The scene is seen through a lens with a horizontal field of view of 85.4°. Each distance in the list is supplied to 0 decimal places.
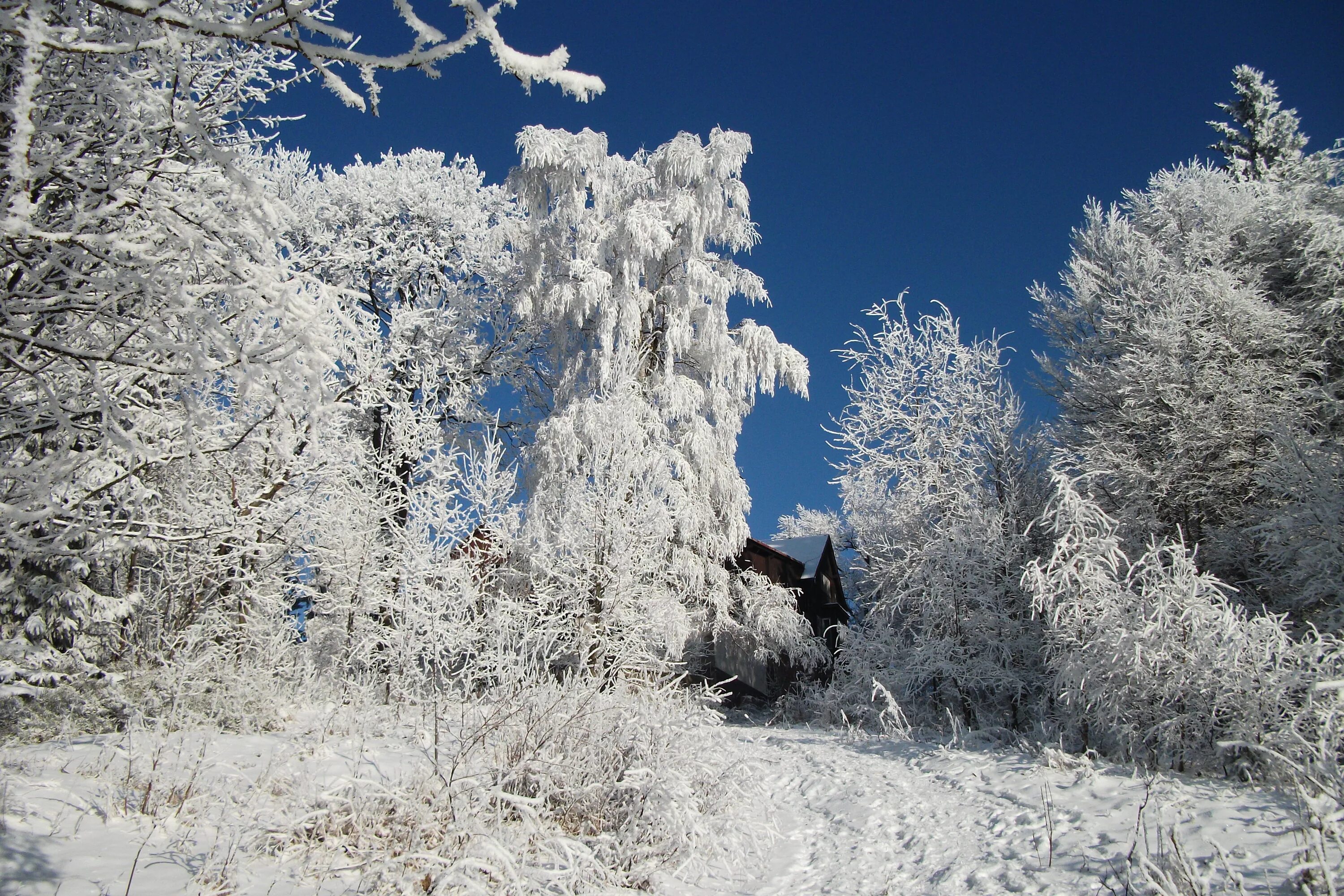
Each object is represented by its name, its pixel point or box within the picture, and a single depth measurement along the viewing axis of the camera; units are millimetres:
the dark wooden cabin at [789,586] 16609
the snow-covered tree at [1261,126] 19203
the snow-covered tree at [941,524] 11797
